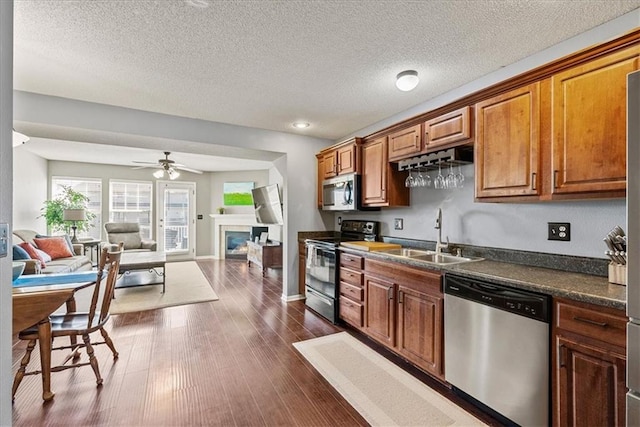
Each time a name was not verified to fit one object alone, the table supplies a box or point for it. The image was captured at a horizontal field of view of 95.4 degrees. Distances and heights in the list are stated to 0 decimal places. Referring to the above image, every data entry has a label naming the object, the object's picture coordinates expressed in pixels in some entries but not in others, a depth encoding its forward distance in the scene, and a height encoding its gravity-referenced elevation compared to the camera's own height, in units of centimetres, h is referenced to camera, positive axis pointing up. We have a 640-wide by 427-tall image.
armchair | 648 -52
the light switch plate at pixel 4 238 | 102 -9
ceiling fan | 538 +93
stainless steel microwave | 362 +29
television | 521 +19
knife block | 156 -32
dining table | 179 -58
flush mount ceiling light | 249 +116
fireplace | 800 -82
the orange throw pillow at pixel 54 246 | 497 -56
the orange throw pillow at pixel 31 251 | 428 -56
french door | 773 -13
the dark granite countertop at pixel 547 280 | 137 -38
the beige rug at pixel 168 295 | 397 -124
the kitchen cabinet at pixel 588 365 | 129 -71
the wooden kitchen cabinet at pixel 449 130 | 231 +72
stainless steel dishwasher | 155 -79
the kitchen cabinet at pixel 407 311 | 217 -82
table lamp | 584 -2
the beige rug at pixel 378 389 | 183 -127
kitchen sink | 264 -40
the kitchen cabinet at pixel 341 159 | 362 +75
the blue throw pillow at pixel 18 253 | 390 -54
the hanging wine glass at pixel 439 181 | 269 +32
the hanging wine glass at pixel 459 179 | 267 +33
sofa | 372 -77
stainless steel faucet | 281 -23
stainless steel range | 342 -68
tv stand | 594 -85
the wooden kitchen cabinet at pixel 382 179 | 323 +40
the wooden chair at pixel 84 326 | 201 -83
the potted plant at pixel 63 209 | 603 +11
